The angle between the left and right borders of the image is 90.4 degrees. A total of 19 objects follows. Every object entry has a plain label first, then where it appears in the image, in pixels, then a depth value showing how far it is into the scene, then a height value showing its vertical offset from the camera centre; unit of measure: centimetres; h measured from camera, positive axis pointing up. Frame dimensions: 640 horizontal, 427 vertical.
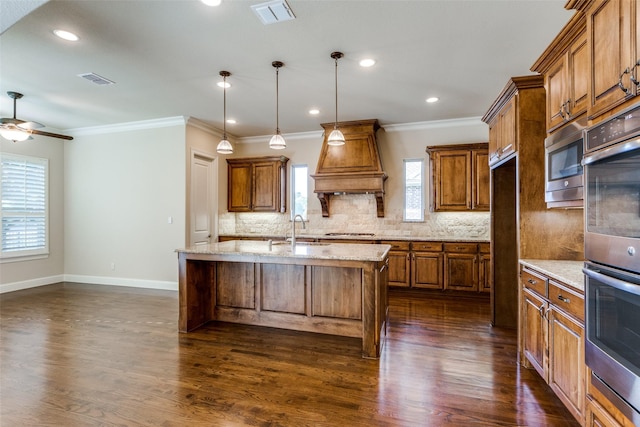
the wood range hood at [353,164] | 537 +87
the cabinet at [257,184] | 626 +63
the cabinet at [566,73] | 195 +97
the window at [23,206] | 525 +19
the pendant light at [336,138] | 344 +83
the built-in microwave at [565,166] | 200 +33
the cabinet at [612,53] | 139 +77
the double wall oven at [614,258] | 129 -19
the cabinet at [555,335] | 179 -81
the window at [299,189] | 641 +53
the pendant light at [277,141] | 342 +80
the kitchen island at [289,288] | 293 -79
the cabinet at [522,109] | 270 +92
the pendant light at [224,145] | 363 +81
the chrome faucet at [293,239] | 361 -27
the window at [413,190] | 572 +45
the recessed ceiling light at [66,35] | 279 +162
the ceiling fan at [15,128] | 388 +111
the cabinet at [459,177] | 507 +61
